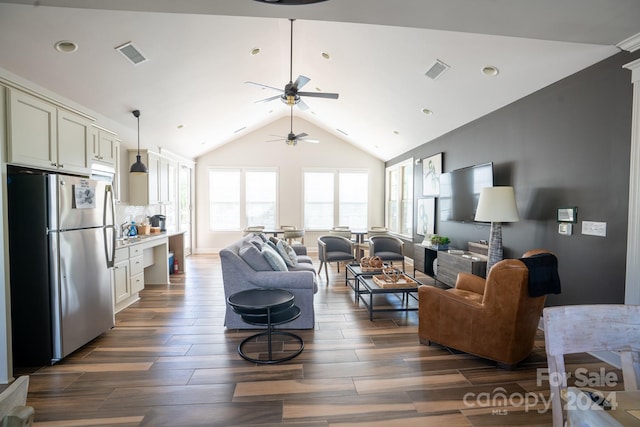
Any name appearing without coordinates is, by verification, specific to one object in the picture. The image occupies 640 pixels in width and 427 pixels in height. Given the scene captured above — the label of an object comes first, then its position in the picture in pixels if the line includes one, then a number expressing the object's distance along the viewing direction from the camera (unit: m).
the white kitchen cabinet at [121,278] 3.79
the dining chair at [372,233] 6.58
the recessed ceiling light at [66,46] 2.82
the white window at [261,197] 8.53
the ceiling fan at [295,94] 3.71
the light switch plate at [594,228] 2.64
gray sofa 3.26
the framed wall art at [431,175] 5.64
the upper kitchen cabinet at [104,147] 3.67
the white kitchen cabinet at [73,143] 2.90
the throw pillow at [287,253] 4.25
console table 3.86
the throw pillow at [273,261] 3.38
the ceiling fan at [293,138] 5.95
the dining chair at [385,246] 5.72
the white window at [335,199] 8.67
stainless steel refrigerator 2.53
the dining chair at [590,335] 1.18
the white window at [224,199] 8.47
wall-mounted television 4.08
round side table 2.65
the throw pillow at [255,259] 3.36
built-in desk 3.87
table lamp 3.22
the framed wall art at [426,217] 5.89
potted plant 4.91
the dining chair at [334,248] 5.43
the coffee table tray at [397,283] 3.61
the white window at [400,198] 7.22
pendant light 4.56
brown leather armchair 2.38
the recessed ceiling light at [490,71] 3.31
